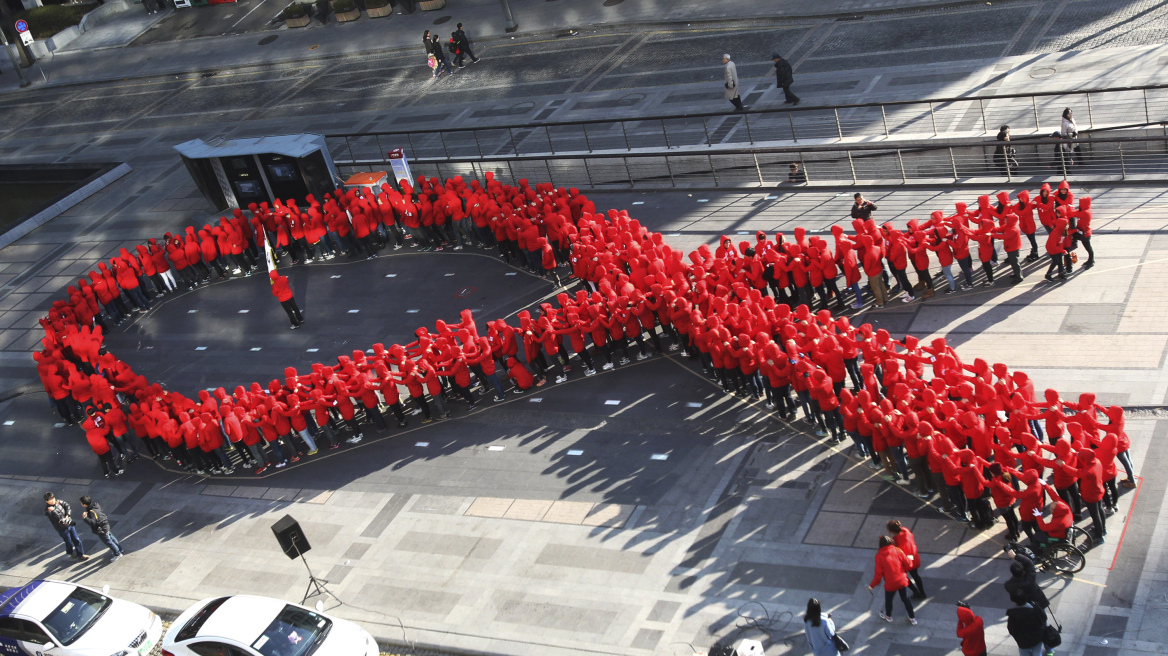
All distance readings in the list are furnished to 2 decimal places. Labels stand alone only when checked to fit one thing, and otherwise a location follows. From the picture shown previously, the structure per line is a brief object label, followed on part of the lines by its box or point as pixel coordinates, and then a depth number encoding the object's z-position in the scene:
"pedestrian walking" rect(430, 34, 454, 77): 43.03
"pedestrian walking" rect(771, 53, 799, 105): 32.19
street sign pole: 56.53
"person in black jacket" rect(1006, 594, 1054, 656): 13.48
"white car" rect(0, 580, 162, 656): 18.58
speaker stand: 19.06
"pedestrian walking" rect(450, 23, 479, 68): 43.44
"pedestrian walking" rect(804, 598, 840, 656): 14.30
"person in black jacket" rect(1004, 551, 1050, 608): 13.66
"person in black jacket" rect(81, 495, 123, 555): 20.98
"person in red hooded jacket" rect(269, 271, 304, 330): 27.09
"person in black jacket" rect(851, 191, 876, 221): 24.11
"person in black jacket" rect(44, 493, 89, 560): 21.16
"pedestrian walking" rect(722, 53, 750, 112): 32.09
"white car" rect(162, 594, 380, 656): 16.61
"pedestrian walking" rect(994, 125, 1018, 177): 25.10
